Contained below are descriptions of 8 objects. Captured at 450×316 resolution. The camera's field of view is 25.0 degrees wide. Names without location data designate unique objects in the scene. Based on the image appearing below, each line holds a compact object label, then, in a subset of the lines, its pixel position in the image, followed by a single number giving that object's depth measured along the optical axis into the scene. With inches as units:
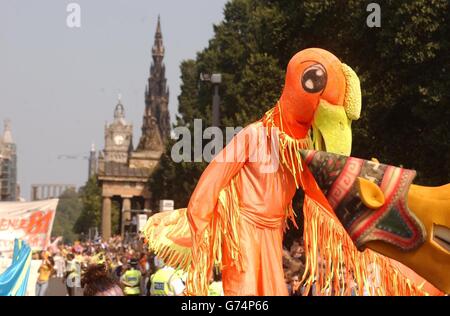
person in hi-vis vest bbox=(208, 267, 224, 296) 336.1
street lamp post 843.4
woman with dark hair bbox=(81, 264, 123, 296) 236.5
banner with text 597.6
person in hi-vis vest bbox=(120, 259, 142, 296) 540.4
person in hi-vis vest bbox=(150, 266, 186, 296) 420.9
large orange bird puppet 284.5
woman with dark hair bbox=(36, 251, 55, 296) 809.2
